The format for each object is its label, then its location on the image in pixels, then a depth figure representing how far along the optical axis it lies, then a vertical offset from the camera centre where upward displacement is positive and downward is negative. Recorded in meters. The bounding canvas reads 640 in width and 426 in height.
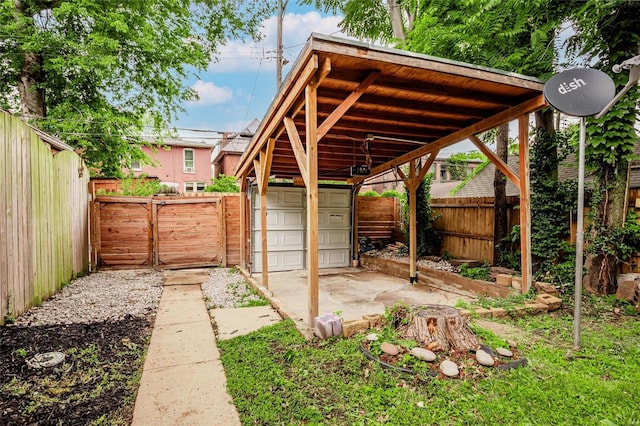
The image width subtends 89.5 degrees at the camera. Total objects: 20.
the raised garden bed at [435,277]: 4.86 -1.29
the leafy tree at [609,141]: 3.92 +0.83
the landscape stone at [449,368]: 2.32 -1.17
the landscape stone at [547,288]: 4.16 -1.05
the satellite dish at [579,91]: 2.85 +1.05
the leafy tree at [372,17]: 8.34 +5.36
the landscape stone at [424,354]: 2.47 -1.13
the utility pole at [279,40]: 11.96 +6.35
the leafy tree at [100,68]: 8.25 +4.07
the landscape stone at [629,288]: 3.84 -0.98
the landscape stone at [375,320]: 3.20 -1.11
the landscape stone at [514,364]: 2.43 -1.19
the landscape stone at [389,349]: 2.59 -1.13
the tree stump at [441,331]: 2.63 -1.04
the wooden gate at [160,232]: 7.31 -0.50
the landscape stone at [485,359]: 2.44 -1.15
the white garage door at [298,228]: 7.86 -0.46
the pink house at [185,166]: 18.47 +2.64
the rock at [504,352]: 2.56 -1.15
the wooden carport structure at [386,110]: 3.08 +1.32
